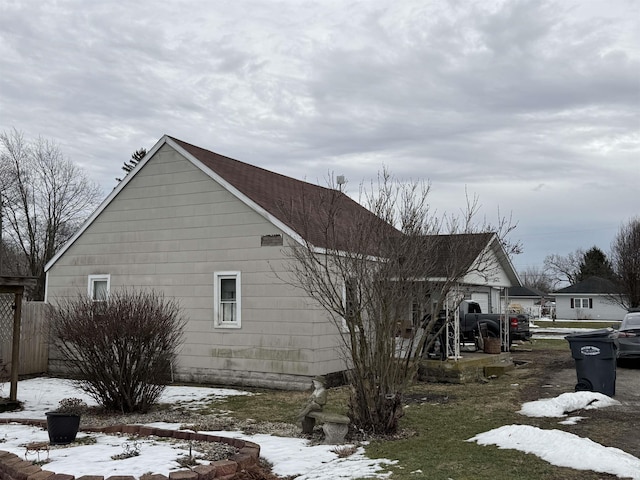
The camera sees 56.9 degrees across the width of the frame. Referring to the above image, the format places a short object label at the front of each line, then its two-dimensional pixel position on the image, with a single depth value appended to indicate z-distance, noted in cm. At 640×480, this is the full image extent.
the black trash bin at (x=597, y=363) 1126
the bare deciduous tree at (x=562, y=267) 8601
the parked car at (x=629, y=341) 1599
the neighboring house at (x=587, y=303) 5166
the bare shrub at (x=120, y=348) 949
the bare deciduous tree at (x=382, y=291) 821
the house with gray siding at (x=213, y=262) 1305
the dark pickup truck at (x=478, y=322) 2005
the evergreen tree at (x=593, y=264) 5916
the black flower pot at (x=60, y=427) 733
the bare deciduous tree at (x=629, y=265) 2862
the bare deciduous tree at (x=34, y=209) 3322
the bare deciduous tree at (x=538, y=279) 9325
